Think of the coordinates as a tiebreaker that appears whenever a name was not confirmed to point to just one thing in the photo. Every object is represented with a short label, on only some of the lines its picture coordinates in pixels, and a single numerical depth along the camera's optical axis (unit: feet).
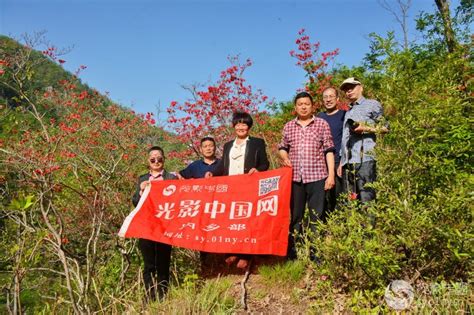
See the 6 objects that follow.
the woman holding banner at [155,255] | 13.75
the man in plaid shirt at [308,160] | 13.61
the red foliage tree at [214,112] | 29.73
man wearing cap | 12.82
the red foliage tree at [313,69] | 32.42
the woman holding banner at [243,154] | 14.57
